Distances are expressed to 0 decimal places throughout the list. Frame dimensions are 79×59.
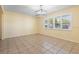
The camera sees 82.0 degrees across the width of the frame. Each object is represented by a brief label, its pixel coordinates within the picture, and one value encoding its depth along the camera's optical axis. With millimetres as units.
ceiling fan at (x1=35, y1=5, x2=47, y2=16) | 2640
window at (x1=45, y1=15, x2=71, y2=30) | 2671
